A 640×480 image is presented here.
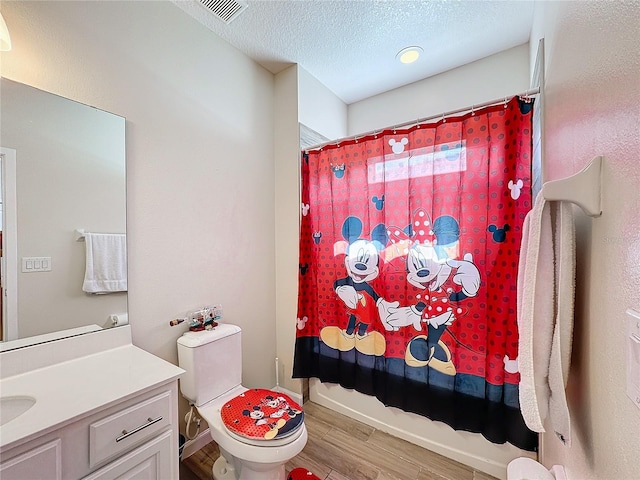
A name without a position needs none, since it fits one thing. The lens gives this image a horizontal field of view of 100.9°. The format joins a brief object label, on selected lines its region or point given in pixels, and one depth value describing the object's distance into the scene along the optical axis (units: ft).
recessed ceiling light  6.32
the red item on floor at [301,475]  4.84
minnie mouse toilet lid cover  4.02
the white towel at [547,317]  2.12
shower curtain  4.64
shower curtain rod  4.53
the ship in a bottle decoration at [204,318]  5.33
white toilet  3.93
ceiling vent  5.16
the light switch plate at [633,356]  1.33
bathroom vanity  2.58
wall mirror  3.59
